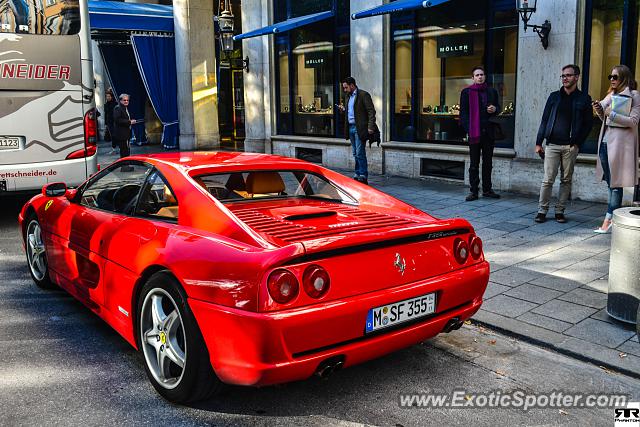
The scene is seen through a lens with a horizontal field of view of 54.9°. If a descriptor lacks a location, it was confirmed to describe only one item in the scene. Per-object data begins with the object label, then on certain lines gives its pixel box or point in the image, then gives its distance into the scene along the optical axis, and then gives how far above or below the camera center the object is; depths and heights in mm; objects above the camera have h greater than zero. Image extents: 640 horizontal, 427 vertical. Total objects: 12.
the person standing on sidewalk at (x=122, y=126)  14769 -140
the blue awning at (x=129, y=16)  17266 +3051
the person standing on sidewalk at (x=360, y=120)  11320 -75
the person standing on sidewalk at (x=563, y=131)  7570 -227
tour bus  7949 +373
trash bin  4383 -1111
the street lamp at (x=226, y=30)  15148 +2161
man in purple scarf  9367 -13
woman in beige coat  6898 -298
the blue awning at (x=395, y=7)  10258 +1895
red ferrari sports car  3018 -830
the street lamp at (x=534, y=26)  9250 +1355
